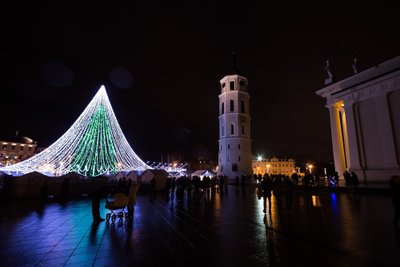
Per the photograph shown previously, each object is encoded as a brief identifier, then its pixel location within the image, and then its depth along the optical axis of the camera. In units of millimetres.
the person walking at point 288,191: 9828
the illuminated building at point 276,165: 104644
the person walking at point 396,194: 6221
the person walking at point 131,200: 8611
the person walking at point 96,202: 8406
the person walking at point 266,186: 9500
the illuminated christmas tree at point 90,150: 20766
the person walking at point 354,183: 16509
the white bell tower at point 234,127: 49312
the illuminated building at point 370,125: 20750
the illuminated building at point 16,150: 72562
